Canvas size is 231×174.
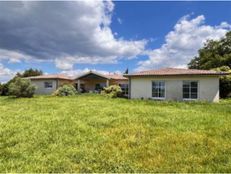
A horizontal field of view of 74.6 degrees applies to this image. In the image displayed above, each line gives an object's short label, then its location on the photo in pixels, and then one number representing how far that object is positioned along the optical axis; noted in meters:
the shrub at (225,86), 15.94
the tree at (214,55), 22.03
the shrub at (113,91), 16.92
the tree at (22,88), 17.08
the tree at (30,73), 33.04
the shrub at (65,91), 18.42
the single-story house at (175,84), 13.16
